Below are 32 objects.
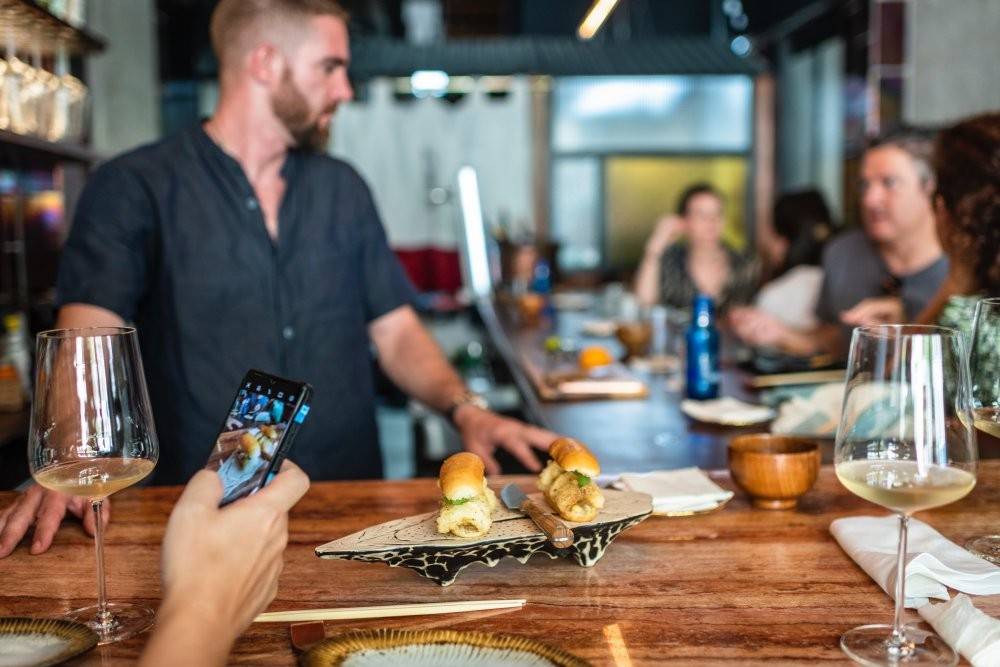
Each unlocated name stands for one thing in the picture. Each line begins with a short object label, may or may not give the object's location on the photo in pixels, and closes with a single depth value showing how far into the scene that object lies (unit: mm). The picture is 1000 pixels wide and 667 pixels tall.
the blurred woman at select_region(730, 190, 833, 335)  4332
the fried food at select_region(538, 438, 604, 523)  1125
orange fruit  2859
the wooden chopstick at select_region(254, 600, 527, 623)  995
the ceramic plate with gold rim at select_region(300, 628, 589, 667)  868
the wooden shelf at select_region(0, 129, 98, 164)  3093
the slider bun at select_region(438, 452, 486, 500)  1088
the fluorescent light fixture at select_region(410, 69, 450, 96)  6559
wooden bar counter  950
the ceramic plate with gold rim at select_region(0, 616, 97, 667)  888
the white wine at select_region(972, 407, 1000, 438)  1121
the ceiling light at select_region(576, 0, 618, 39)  6865
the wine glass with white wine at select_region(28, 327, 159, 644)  985
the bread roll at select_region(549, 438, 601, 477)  1167
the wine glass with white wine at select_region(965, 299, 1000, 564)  1124
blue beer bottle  2363
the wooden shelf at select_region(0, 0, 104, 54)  2967
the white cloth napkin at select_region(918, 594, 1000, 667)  889
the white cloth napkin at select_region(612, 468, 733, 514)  1324
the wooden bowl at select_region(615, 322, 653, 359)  3232
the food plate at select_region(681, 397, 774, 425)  2094
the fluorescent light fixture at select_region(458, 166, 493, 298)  6008
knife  1054
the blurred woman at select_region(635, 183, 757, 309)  5320
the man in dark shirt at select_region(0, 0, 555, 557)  2154
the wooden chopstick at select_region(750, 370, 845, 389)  2482
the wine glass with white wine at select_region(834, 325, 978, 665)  895
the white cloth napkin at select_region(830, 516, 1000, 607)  1050
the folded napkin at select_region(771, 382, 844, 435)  1940
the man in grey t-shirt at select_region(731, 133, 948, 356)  3344
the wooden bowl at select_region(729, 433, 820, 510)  1325
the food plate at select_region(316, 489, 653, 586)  1044
